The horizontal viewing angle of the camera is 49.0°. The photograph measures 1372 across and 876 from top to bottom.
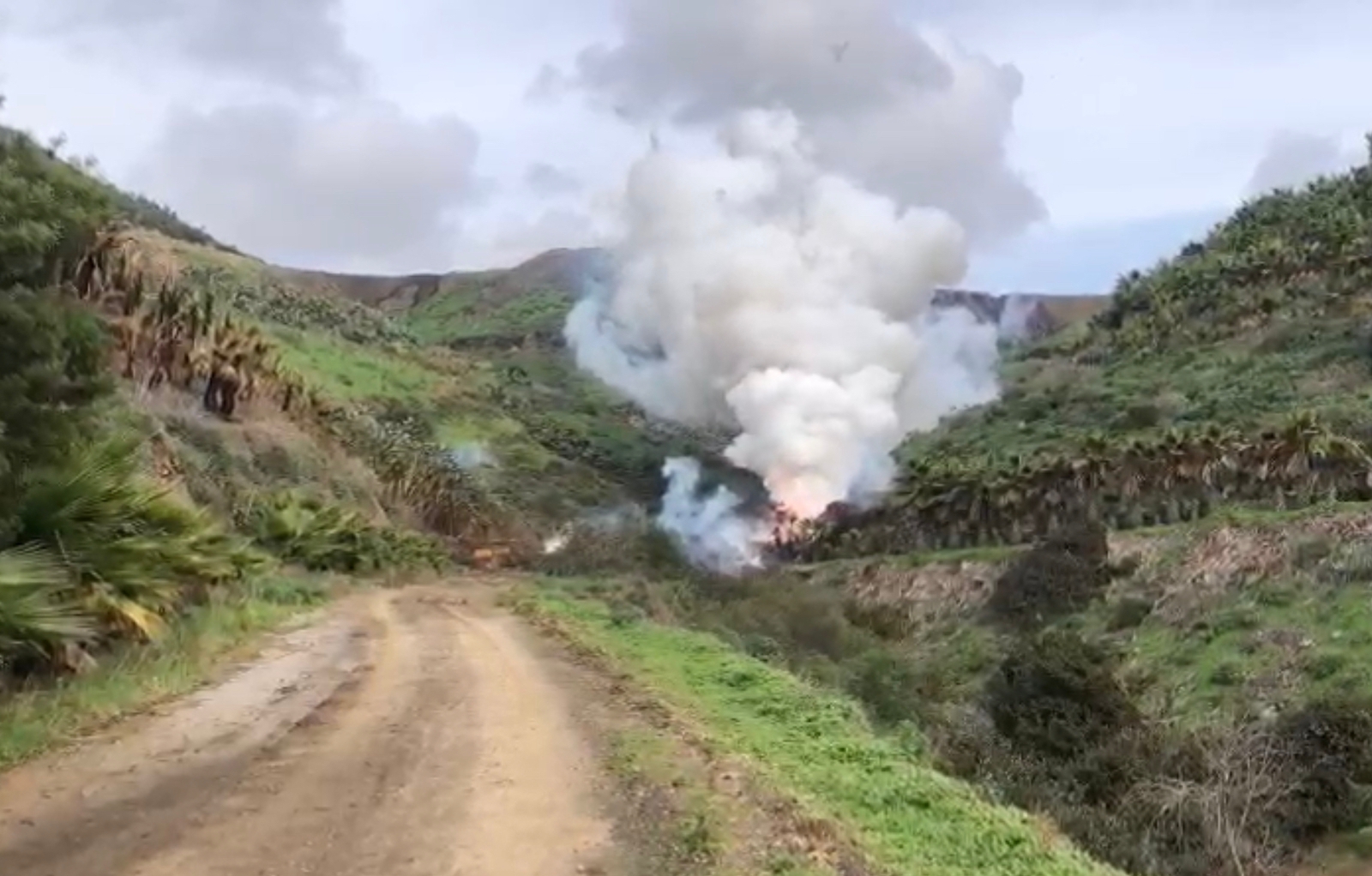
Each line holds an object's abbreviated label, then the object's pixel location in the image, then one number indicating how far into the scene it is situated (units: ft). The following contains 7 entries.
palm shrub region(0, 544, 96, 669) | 32.60
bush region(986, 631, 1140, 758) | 69.82
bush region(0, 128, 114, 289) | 33.63
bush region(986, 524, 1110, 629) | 116.06
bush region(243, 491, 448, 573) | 107.86
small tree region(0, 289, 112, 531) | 34.27
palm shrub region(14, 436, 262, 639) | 37.83
